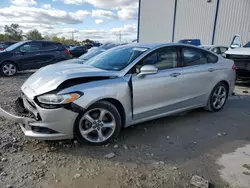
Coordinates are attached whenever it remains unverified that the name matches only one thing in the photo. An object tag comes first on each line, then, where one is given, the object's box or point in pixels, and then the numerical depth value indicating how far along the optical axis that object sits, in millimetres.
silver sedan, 2828
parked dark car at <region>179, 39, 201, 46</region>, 13695
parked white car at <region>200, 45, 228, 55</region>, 10766
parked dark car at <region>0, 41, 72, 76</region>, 8836
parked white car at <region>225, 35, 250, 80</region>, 7211
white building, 15977
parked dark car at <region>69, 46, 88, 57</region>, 22625
